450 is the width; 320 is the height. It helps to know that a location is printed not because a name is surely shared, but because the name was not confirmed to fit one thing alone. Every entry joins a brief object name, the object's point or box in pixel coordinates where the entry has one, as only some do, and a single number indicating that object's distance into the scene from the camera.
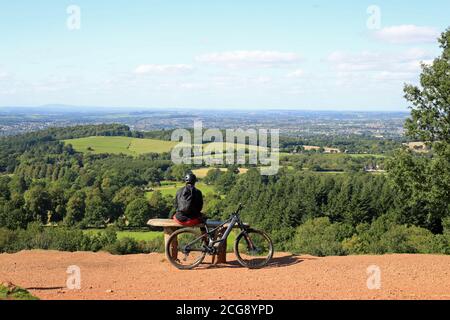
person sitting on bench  11.27
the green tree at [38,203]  64.32
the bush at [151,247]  26.66
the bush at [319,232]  43.26
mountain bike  11.26
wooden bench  11.55
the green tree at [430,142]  18.44
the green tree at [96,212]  63.34
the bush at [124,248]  23.96
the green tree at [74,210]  63.81
